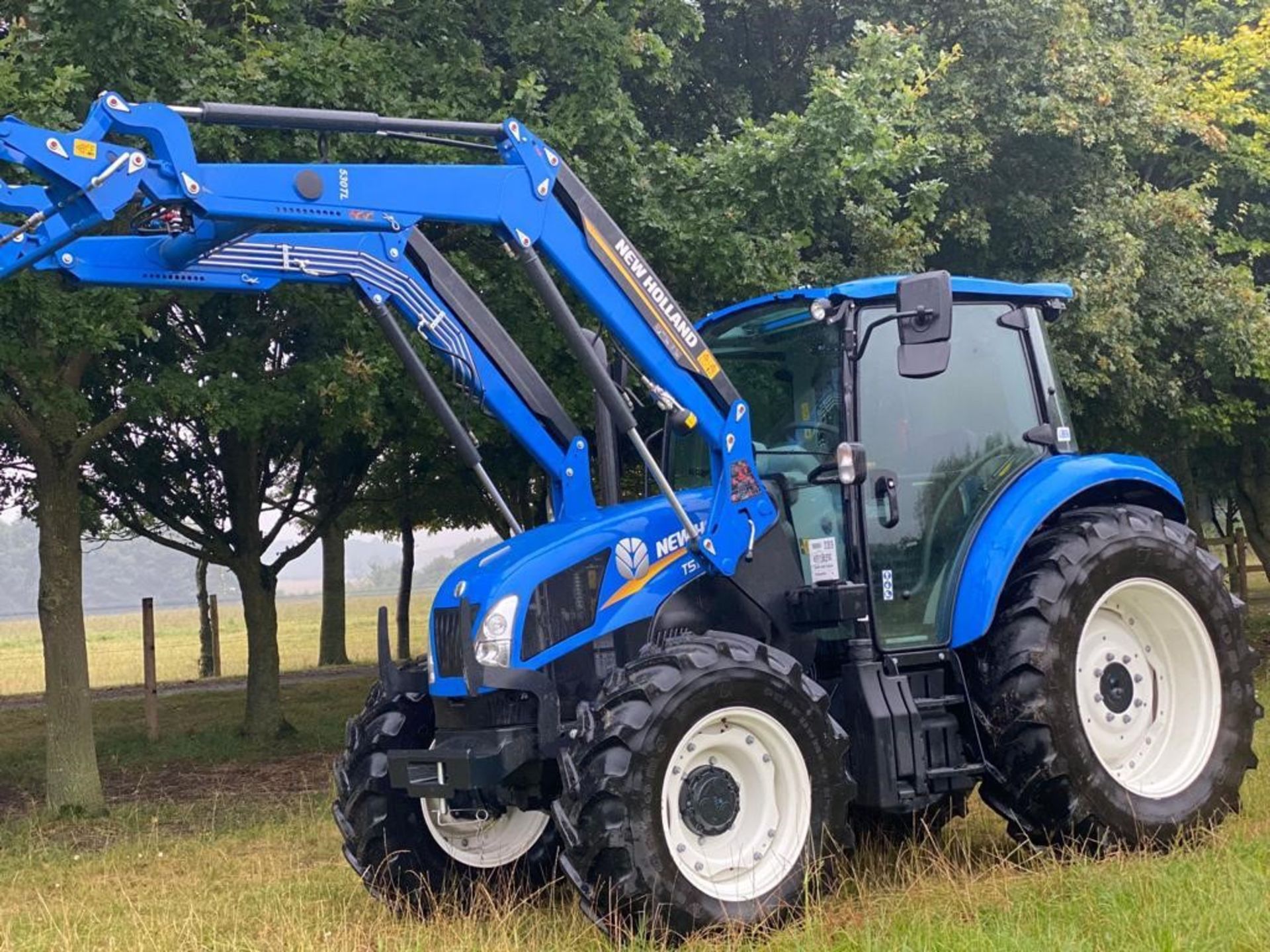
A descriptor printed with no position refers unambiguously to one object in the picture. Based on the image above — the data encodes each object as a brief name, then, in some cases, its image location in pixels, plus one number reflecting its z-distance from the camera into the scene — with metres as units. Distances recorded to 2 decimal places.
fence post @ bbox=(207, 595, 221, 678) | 24.01
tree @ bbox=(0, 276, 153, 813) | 9.83
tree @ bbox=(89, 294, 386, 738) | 10.06
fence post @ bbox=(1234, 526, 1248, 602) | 23.95
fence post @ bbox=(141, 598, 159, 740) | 15.41
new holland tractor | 5.15
